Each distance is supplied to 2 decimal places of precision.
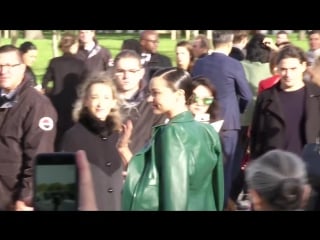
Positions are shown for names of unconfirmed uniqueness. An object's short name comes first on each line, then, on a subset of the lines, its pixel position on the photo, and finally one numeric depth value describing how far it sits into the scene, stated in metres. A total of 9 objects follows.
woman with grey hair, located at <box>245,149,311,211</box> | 6.35
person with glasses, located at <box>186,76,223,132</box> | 12.76
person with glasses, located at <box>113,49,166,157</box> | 12.32
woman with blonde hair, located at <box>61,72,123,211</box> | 11.60
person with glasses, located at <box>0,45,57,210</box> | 11.70
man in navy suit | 13.26
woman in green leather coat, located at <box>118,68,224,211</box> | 8.69
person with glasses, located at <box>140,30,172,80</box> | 13.99
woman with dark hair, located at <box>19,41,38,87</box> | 13.25
